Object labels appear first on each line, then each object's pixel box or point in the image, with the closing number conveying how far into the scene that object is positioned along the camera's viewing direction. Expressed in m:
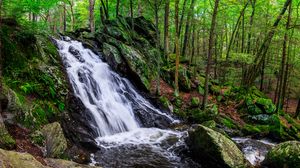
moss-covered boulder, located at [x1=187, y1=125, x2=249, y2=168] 8.66
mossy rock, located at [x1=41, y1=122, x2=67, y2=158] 7.03
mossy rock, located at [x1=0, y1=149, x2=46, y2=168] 4.16
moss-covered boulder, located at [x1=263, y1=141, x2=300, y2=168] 8.86
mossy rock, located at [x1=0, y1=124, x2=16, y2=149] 5.84
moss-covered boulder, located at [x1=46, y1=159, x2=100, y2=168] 5.49
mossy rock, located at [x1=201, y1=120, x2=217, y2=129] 12.66
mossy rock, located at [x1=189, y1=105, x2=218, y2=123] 14.13
